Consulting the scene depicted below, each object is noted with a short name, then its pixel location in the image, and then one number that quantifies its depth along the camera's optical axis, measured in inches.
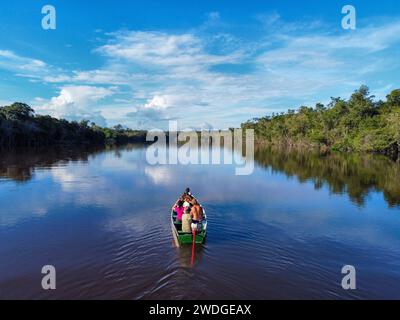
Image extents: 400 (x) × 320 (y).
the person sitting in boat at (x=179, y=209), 559.2
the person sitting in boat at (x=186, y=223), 505.0
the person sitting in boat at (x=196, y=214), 502.3
